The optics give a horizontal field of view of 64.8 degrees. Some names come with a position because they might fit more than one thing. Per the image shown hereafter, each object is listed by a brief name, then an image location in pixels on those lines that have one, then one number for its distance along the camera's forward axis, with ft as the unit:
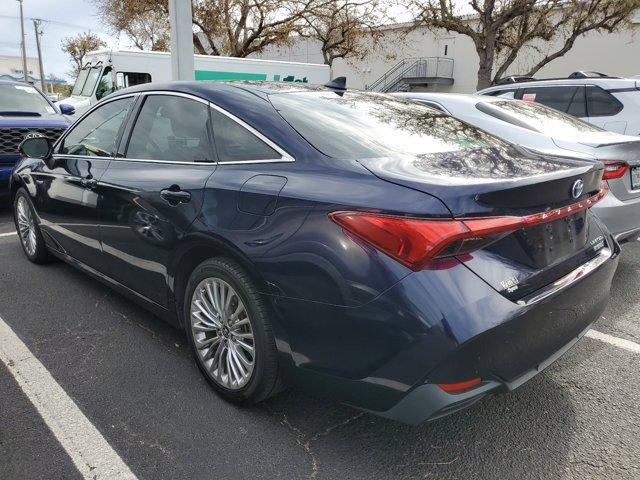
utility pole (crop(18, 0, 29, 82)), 138.67
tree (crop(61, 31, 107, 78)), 161.38
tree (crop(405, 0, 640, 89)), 54.80
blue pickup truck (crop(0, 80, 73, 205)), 21.49
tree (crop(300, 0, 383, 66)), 77.05
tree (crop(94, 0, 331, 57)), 73.00
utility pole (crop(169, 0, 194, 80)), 28.25
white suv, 19.57
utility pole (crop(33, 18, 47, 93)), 146.50
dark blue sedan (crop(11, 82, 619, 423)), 5.84
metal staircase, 97.60
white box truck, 44.68
